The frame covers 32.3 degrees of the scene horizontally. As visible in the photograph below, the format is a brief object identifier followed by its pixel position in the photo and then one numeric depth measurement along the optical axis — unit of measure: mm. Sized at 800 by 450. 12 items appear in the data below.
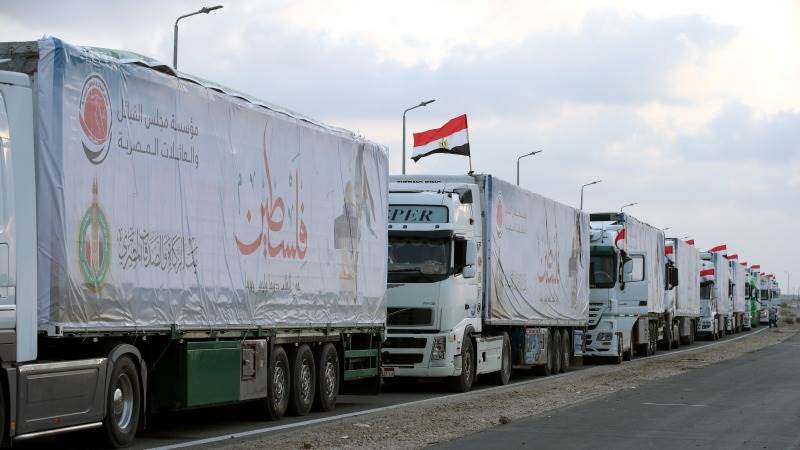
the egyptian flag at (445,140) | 31344
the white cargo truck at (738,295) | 76000
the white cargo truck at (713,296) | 62750
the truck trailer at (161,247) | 12133
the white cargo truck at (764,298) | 102856
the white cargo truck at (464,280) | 23562
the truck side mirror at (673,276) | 46312
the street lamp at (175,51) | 29984
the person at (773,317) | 93650
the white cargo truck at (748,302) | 87875
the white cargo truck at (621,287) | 37156
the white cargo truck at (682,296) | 48162
